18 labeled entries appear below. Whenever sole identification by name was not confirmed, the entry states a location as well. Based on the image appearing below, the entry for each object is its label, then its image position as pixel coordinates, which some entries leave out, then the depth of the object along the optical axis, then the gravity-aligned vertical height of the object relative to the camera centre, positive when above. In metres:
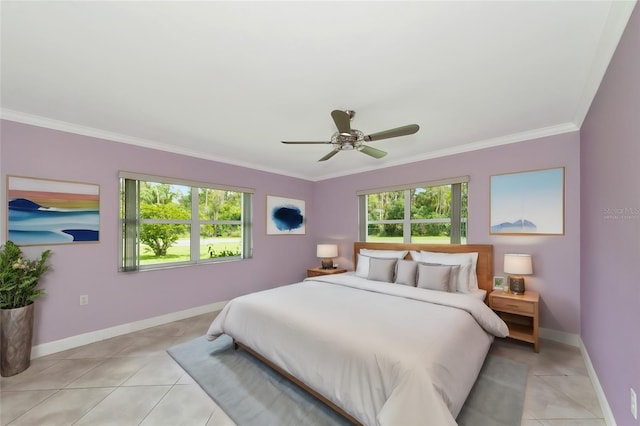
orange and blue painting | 2.62 +0.02
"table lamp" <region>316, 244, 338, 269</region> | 4.95 -0.75
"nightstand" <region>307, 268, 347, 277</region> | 4.75 -1.09
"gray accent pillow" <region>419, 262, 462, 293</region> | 3.10 -0.79
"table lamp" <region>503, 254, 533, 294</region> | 2.94 -0.64
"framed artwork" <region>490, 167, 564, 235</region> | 2.98 +0.12
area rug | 1.83 -1.46
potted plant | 2.34 -0.88
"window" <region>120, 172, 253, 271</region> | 3.40 -0.14
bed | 1.54 -0.94
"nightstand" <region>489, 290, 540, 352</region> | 2.73 -1.07
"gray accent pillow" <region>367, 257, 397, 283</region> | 3.55 -0.79
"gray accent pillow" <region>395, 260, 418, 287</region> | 3.33 -0.79
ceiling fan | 2.15 +0.71
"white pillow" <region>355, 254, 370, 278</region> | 4.00 -0.86
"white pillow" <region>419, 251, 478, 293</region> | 3.17 -0.66
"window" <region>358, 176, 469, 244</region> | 3.77 -0.01
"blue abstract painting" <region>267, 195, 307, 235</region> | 4.96 -0.07
